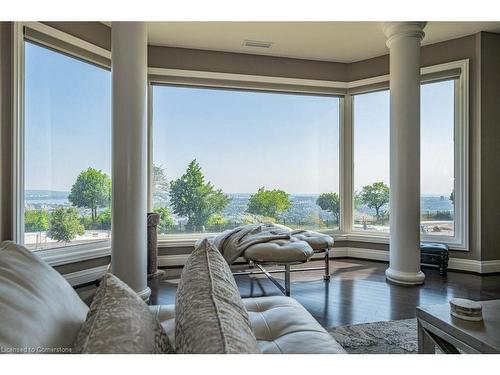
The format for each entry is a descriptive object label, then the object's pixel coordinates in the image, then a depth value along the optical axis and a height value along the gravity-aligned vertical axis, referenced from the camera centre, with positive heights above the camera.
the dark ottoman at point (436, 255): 3.87 -0.79
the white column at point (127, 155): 2.80 +0.28
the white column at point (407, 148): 3.56 +0.43
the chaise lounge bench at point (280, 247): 2.99 -0.56
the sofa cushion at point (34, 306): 0.71 -0.29
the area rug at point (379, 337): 1.98 -0.97
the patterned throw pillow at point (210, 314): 0.62 -0.28
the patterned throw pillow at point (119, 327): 0.60 -0.27
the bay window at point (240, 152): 3.35 +0.46
